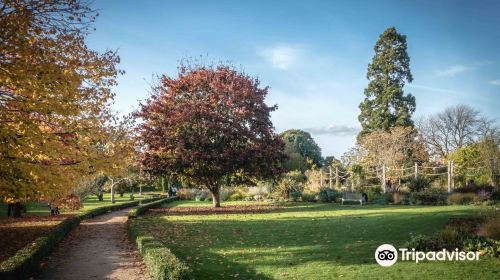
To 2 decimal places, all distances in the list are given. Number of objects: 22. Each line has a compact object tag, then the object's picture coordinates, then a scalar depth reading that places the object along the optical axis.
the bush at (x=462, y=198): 20.27
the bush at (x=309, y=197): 29.80
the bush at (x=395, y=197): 23.83
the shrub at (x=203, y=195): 38.28
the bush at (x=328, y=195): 28.53
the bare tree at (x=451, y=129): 45.25
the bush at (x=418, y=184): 26.02
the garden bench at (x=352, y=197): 25.67
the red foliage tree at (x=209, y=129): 23.11
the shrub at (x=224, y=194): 36.94
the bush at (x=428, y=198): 21.98
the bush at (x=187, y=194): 43.89
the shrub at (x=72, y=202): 21.88
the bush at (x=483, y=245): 8.61
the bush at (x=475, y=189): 21.89
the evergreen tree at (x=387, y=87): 43.84
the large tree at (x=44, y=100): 8.59
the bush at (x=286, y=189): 31.41
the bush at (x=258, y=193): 34.04
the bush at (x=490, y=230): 9.59
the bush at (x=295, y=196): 30.50
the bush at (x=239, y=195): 36.34
